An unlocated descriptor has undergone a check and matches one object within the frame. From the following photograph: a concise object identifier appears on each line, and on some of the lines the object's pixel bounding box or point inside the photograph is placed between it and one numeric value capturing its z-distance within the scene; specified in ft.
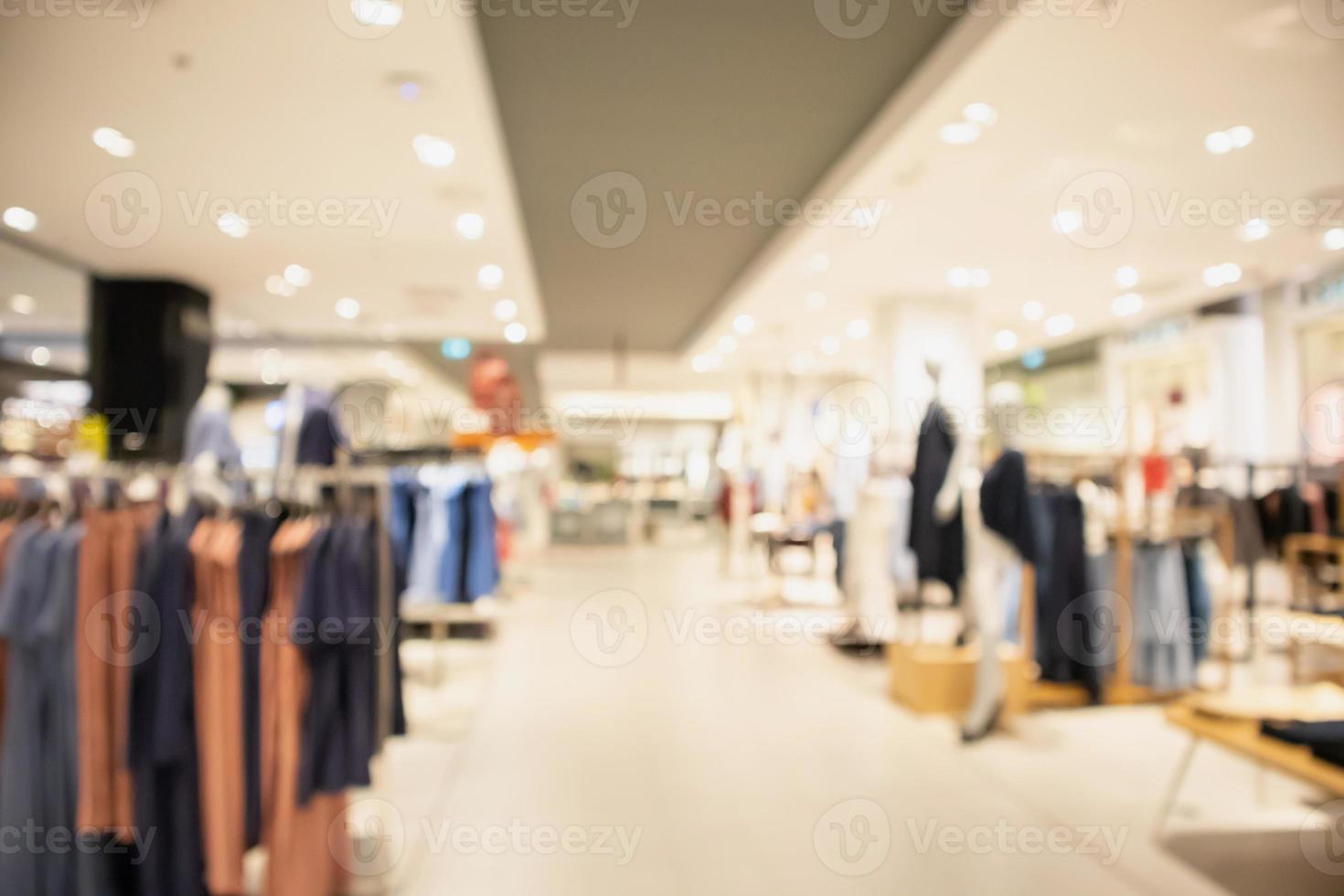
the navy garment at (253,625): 7.67
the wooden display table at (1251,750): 8.50
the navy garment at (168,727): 7.22
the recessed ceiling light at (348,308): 29.92
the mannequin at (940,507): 14.16
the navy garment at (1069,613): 14.80
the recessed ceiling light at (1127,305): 27.35
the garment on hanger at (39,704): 7.09
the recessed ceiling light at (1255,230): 19.11
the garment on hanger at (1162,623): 14.58
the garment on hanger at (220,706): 7.44
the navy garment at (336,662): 7.59
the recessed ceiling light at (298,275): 24.58
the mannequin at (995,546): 13.38
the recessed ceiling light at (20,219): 19.01
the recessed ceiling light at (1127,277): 23.66
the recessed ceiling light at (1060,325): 30.78
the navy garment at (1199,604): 14.96
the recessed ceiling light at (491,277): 25.22
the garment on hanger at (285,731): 7.67
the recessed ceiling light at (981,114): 12.93
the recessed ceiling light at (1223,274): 23.34
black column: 24.97
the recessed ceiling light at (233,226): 19.15
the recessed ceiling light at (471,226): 19.61
